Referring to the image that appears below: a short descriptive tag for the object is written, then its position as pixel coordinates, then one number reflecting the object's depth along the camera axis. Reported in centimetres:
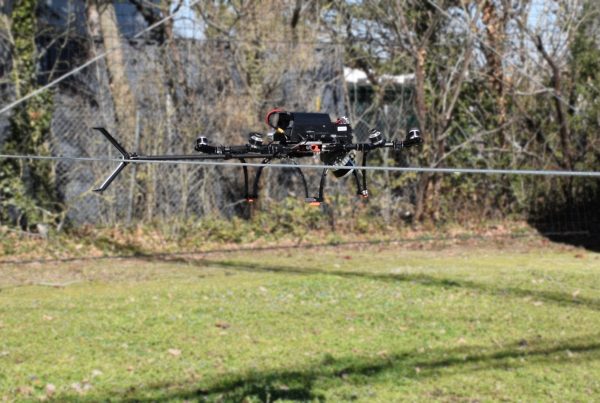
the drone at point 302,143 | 650
